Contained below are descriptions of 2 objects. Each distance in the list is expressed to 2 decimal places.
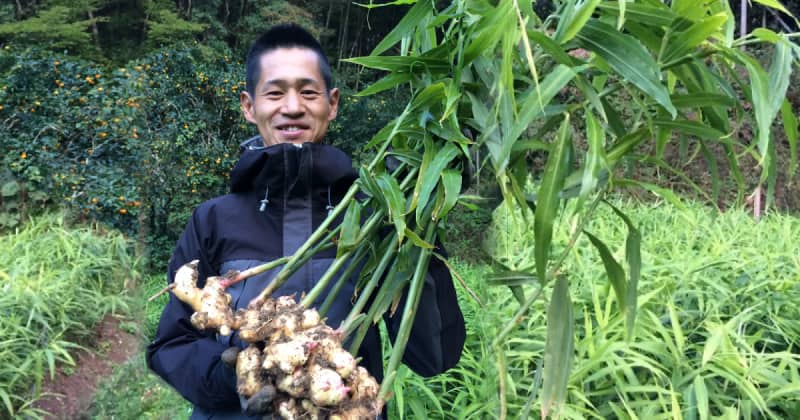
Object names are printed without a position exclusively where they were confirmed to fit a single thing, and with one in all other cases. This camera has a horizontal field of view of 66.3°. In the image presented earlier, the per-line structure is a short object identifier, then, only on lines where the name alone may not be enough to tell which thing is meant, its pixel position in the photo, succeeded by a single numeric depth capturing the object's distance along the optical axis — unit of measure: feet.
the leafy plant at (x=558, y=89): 1.92
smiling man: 2.75
